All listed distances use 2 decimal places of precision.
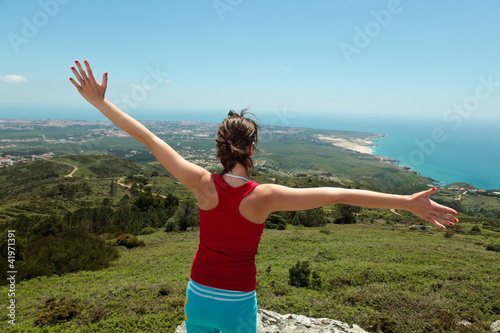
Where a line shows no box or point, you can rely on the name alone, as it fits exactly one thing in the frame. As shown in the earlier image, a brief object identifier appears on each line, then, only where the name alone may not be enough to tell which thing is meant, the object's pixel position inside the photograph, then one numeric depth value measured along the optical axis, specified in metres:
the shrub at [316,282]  8.78
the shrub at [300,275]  9.07
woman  1.53
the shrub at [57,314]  6.74
